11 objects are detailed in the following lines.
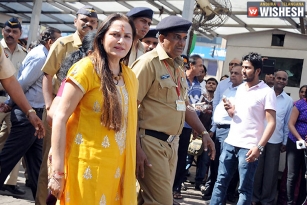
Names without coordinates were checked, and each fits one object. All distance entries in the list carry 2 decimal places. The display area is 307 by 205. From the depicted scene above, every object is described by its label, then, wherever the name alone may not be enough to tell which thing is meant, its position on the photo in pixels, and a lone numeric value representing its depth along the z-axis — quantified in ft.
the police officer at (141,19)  14.66
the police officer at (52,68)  14.10
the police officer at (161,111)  11.91
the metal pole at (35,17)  44.96
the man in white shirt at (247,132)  16.63
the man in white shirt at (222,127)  22.11
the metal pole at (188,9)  28.60
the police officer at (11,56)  18.34
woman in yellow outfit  8.91
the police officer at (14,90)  11.78
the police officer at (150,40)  17.49
